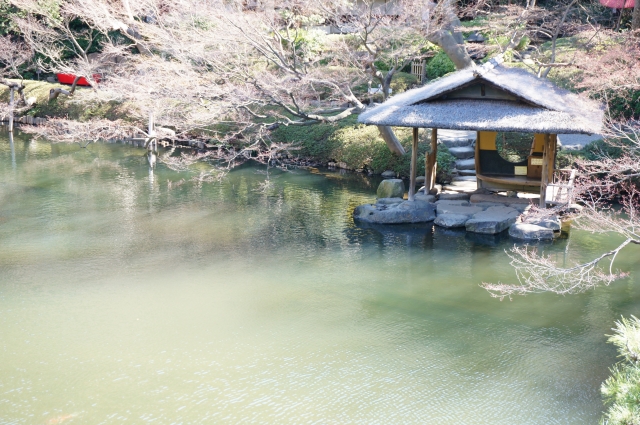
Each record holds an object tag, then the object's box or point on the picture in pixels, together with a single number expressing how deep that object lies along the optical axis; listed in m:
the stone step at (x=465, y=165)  14.08
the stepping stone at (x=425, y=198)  12.00
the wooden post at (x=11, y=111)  20.91
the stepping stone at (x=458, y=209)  11.32
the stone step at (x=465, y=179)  13.59
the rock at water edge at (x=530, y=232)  10.20
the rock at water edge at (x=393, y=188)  12.77
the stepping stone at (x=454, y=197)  12.14
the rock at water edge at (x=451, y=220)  10.98
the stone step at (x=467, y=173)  13.90
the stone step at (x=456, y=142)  15.18
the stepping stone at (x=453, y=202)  11.91
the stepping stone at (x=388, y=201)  11.84
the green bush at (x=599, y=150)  12.97
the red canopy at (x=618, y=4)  18.64
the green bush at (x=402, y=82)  19.39
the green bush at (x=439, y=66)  19.67
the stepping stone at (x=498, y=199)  11.64
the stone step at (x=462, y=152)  14.66
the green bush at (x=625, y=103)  14.28
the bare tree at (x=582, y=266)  7.63
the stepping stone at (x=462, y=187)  12.80
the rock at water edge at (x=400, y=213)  11.32
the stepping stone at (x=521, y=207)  11.21
